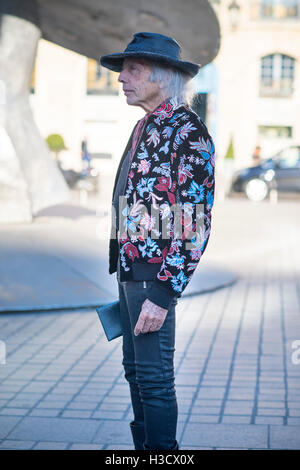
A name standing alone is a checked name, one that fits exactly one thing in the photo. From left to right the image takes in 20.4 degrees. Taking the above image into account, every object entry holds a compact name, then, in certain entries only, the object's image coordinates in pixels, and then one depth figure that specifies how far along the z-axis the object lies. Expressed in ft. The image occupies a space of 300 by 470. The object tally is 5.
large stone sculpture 31.55
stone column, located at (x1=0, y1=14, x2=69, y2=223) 34.06
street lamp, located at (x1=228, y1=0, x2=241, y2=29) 70.18
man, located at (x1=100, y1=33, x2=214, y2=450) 10.12
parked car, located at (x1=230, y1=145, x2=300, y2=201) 76.69
